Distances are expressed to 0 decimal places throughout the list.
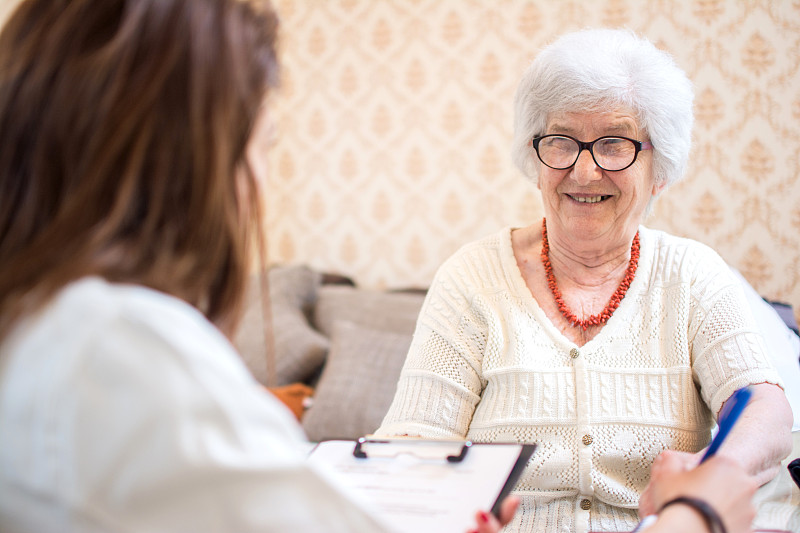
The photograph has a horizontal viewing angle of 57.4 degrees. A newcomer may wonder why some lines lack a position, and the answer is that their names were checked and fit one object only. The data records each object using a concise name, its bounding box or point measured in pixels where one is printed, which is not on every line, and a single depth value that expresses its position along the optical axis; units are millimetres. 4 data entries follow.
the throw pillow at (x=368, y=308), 2541
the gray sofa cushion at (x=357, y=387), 2244
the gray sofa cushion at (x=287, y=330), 2512
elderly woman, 1328
